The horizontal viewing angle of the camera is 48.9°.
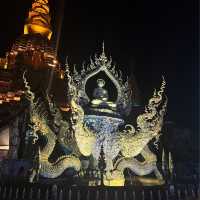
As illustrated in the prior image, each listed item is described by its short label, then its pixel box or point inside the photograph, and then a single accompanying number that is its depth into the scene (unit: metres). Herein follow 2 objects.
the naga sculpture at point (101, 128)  7.28
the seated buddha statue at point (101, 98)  7.74
